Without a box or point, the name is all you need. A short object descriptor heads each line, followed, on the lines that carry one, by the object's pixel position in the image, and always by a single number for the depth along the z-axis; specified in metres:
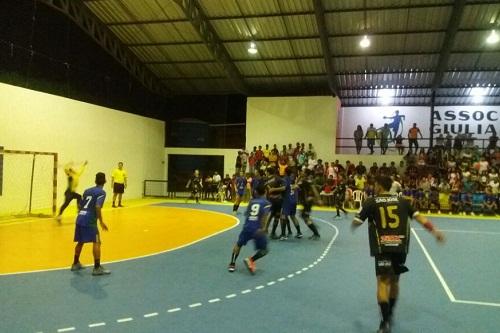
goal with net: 15.52
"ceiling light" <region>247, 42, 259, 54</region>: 21.00
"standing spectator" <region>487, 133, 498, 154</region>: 22.77
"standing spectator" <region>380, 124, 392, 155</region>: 24.26
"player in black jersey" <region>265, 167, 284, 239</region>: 11.05
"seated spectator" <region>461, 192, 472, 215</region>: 19.42
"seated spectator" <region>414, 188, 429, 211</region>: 20.00
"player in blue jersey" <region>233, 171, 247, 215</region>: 17.18
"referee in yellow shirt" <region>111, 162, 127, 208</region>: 19.64
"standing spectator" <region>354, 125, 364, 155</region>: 24.64
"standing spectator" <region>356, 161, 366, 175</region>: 22.16
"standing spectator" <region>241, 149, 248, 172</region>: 24.42
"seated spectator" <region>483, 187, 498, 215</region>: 19.17
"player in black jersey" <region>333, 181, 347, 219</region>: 19.80
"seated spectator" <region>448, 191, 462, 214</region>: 19.54
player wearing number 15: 5.23
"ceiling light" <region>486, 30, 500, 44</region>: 17.75
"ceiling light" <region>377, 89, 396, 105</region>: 25.22
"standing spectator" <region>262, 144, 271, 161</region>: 24.16
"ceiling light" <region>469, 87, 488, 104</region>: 24.03
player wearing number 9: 7.93
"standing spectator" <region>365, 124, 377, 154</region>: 24.39
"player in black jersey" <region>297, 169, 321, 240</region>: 11.38
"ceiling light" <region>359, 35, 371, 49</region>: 18.59
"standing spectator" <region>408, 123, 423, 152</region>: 23.83
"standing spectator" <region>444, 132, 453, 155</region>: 23.31
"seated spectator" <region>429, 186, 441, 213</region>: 19.81
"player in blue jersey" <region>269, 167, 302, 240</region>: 11.55
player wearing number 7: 7.64
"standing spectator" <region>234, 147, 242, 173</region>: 24.36
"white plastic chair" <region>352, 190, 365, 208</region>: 20.50
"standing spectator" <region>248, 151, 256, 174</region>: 24.27
